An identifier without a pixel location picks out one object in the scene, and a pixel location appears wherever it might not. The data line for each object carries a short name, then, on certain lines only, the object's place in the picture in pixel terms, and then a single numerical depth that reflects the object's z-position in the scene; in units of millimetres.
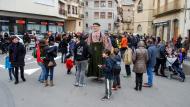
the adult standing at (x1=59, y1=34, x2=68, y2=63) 8868
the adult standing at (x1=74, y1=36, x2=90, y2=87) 5294
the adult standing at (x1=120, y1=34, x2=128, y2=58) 9421
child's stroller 6637
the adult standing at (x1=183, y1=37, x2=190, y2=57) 11107
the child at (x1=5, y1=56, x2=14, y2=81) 5860
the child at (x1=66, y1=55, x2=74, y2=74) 6834
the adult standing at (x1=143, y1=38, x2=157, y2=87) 5710
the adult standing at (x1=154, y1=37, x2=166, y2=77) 7081
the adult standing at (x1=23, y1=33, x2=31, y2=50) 13709
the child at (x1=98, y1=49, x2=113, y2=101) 4537
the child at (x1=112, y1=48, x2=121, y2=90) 4969
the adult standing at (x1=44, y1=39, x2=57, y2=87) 5369
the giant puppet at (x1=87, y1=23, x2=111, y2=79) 5624
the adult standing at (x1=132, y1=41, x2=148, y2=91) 5208
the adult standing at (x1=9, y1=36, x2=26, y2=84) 5541
